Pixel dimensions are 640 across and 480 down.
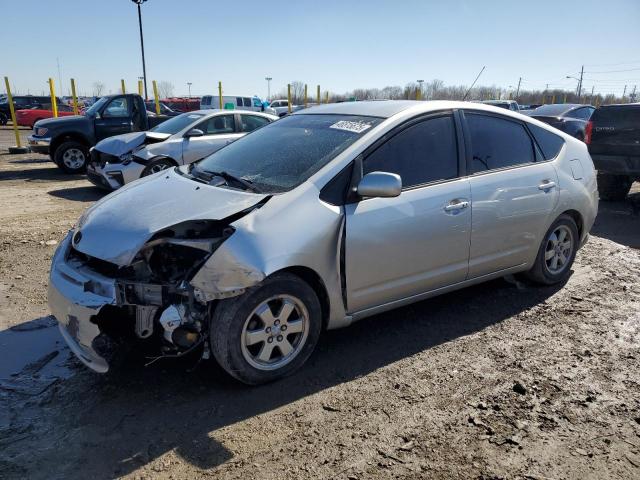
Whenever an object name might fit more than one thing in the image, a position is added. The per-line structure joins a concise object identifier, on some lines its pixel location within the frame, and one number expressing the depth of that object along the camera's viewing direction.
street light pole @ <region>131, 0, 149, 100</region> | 22.41
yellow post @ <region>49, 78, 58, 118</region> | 15.52
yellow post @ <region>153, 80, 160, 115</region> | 19.29
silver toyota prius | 3.00
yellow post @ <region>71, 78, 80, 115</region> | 16.18
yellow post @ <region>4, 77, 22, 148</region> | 14.50
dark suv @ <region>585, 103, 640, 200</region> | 8.19
